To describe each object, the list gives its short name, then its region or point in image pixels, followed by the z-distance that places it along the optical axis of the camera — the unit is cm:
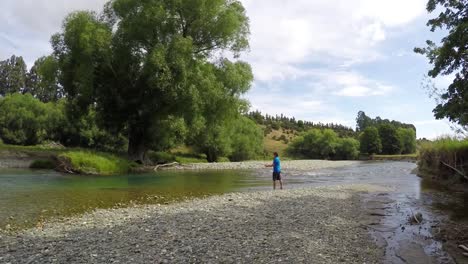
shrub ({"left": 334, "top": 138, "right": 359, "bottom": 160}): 13700
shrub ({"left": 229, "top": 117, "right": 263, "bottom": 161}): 8459
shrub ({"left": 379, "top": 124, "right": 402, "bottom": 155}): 15112
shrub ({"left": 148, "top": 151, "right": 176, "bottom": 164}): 5288
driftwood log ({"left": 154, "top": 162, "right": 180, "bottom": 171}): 4421
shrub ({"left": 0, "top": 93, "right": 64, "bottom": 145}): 7669
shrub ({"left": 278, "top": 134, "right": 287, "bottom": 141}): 16226
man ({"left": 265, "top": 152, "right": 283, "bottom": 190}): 2550
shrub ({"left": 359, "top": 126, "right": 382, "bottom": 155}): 14725
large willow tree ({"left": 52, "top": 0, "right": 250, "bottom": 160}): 3969
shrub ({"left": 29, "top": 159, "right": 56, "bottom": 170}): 4258
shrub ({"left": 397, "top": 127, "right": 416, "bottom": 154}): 15212
